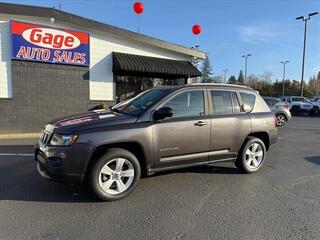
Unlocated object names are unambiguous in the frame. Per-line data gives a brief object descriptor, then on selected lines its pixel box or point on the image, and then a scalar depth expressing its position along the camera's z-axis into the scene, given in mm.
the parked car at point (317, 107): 25766
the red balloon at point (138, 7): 13445
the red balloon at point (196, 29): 15943
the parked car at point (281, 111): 15914
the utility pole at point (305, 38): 31969
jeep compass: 4309
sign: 10938
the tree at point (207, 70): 93888
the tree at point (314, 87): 76938
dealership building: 10969
